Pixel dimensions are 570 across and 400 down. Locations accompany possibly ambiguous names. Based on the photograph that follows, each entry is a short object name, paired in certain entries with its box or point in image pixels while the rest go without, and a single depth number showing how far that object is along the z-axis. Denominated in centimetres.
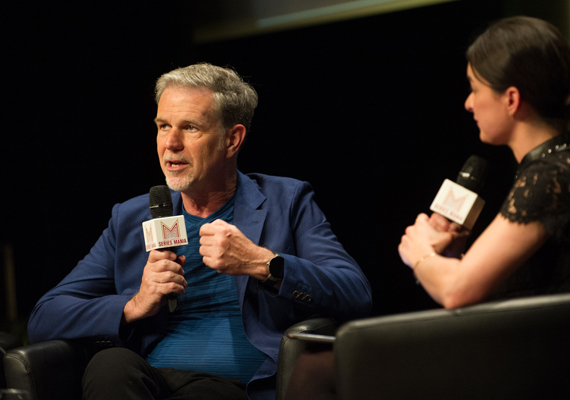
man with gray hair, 306
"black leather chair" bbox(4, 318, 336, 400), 298
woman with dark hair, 279
